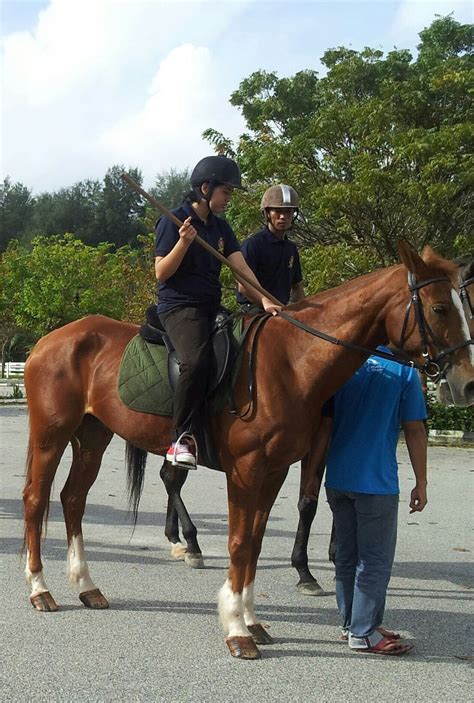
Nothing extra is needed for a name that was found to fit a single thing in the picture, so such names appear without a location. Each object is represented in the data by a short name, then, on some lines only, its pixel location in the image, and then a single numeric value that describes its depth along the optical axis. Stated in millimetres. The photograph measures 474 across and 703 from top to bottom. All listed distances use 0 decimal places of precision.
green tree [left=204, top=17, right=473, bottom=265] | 18188
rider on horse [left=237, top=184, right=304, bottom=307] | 6363
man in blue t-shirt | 4840
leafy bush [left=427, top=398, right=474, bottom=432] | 18891
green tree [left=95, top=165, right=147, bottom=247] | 76938
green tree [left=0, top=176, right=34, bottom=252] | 77812
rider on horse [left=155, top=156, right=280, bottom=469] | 5148
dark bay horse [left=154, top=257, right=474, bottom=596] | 6448
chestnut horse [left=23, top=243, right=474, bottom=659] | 4703
